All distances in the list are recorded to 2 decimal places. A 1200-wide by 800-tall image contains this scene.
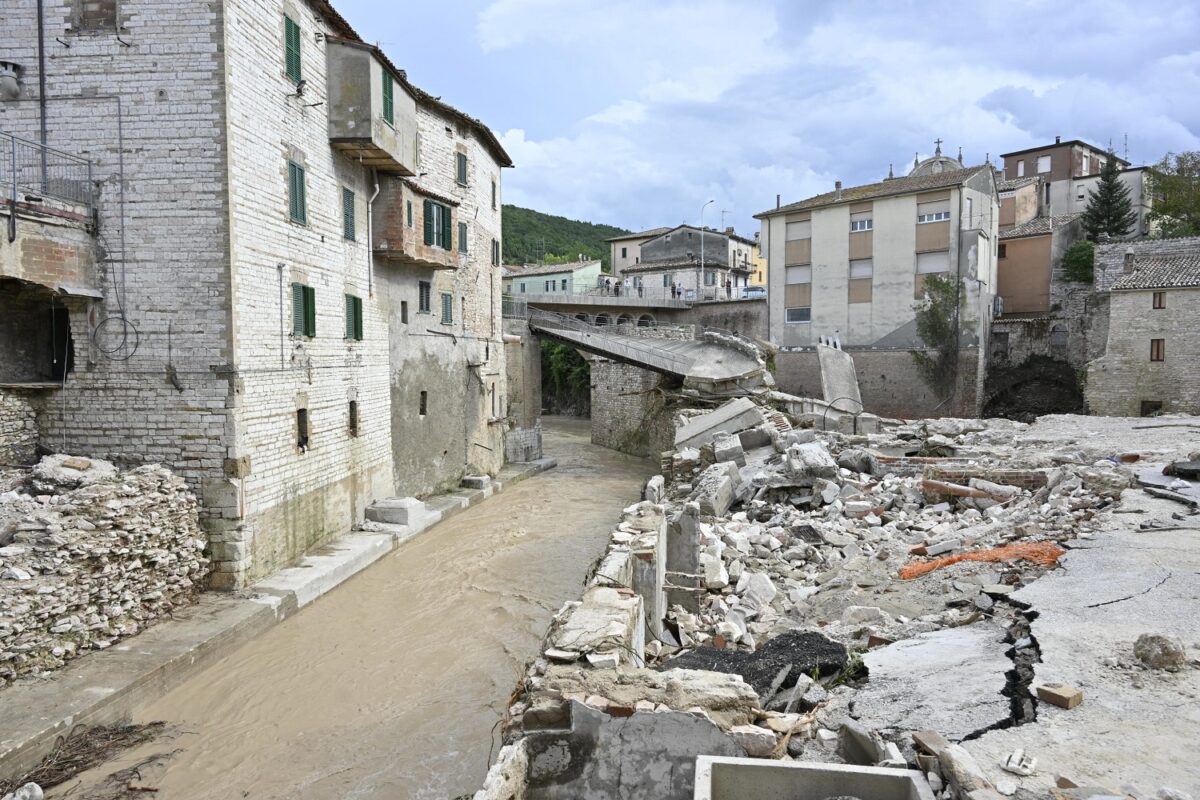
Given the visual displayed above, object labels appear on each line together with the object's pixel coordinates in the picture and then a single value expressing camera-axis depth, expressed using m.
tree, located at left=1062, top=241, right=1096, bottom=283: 31.75
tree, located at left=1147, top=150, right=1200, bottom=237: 31.75
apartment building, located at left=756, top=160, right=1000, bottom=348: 29.22
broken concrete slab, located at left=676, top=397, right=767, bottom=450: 18.52
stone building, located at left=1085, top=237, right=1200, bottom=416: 23.56
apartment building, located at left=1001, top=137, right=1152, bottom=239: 40.78
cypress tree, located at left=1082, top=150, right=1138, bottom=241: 34.88
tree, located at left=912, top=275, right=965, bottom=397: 29.23
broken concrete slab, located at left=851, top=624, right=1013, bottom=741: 4.36
